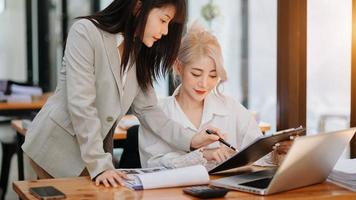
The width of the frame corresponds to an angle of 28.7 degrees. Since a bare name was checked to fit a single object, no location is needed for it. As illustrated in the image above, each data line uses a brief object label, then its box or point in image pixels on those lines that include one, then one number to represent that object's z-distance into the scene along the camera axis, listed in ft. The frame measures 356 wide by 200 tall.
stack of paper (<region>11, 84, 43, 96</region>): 20.74
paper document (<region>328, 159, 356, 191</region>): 7.42
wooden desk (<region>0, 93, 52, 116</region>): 18.37
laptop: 6.74
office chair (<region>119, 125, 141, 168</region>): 10.50
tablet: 7.19
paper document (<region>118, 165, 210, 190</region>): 7.04
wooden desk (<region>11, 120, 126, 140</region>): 13.31
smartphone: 6.51
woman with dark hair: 7.60
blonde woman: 9.11
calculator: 6.65
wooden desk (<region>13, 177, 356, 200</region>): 6.72
